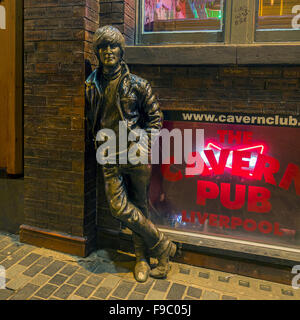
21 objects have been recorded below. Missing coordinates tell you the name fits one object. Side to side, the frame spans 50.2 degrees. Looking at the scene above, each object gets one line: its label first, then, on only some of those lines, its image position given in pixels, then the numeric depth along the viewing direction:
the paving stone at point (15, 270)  3.92
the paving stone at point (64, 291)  3.57
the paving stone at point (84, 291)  3.61
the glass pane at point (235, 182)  4.08
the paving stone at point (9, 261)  4.13
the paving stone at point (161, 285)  3.78
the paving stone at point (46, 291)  3.57
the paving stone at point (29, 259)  4.22
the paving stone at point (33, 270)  3.97
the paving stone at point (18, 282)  3.71
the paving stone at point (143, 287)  3.74
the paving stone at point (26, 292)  3.52
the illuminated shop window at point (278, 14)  4.03
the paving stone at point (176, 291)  3.62
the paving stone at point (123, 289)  3.63
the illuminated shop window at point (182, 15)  4.31
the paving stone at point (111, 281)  3.82
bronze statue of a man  3.72
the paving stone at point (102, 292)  3.61
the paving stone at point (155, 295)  3.59
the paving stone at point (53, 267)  4.03
